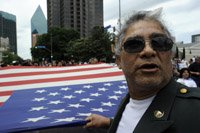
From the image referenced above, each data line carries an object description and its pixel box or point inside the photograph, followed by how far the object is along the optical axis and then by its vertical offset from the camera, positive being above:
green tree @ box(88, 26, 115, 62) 33.00 +3.73
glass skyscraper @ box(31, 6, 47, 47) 144.25 +35.15
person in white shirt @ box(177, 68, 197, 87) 5.14 -0.55
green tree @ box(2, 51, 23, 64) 98.41 +3.44
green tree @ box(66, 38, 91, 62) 35.12 +2.42
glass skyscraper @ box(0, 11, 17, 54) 151.36 +32.83
